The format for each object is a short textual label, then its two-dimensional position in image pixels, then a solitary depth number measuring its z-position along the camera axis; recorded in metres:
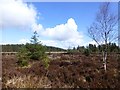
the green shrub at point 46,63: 6.44
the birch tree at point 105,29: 6.99
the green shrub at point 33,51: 7.84
